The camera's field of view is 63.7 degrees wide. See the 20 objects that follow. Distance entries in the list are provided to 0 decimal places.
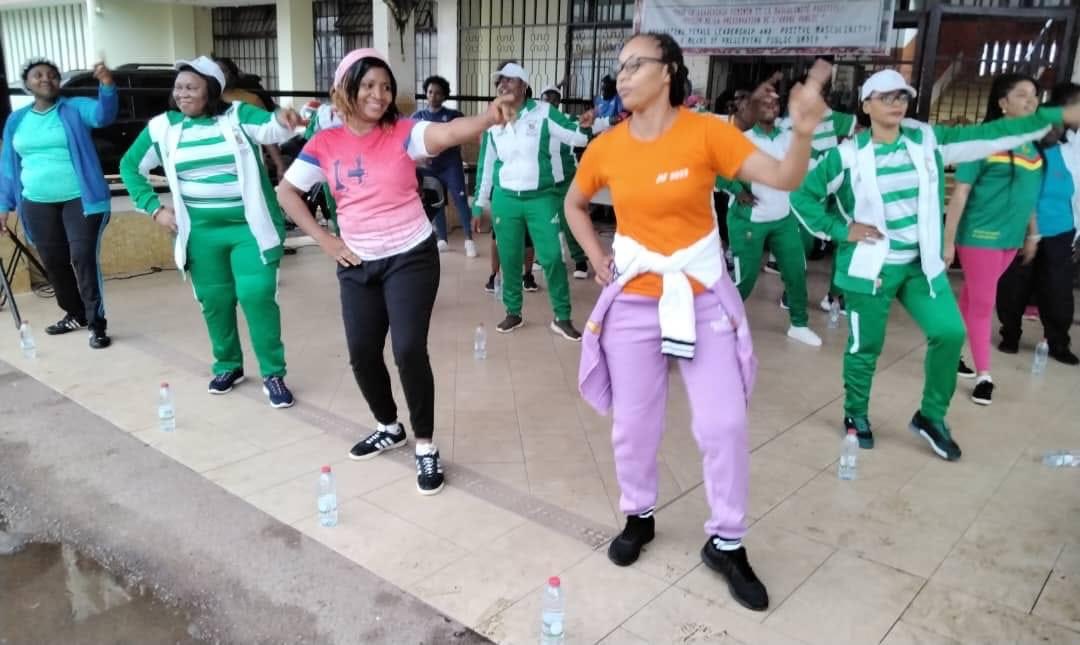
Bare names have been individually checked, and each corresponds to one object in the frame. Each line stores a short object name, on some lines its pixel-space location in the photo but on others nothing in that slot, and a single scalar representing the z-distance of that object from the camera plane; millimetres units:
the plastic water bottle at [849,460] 4133
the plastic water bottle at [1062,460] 3840
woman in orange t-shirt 2824
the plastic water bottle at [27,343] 5867
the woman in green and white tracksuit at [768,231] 6043
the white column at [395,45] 13508
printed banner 8266
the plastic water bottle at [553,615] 2793
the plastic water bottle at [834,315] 7082
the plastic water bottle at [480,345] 6012
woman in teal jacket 5863
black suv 10906
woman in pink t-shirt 3645
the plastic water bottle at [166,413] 4656
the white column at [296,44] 17531
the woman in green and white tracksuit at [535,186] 6316
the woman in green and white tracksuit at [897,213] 4027
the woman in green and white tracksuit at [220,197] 4723
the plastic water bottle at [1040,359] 5895
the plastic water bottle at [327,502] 3629
